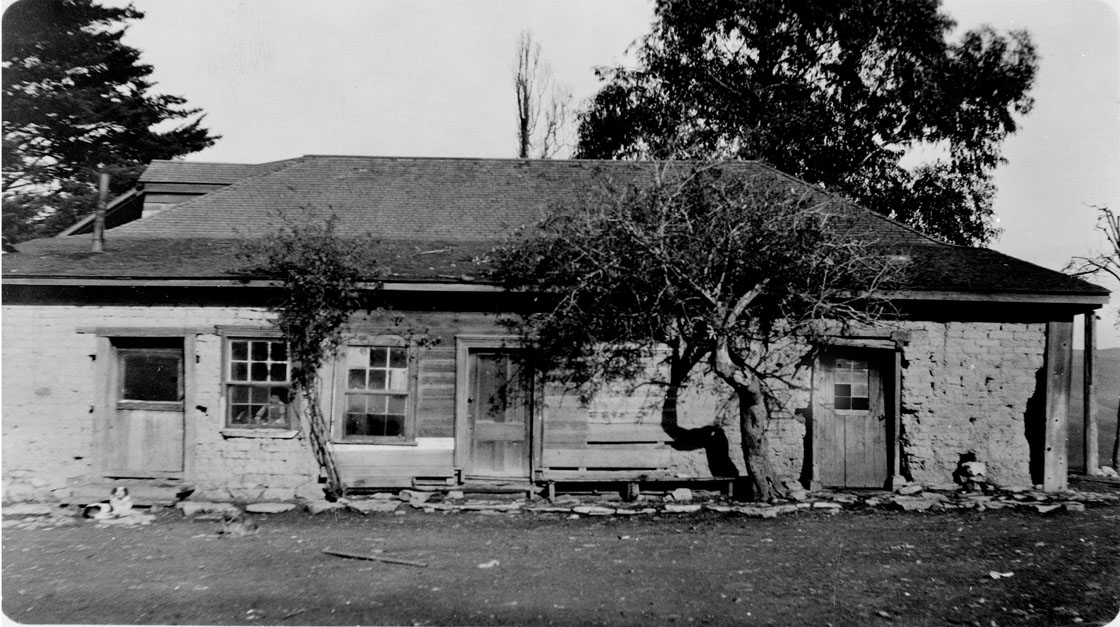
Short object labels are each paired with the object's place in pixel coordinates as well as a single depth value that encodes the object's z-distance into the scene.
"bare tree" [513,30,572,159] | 23.92
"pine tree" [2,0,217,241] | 14.99
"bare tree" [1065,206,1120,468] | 11.41
